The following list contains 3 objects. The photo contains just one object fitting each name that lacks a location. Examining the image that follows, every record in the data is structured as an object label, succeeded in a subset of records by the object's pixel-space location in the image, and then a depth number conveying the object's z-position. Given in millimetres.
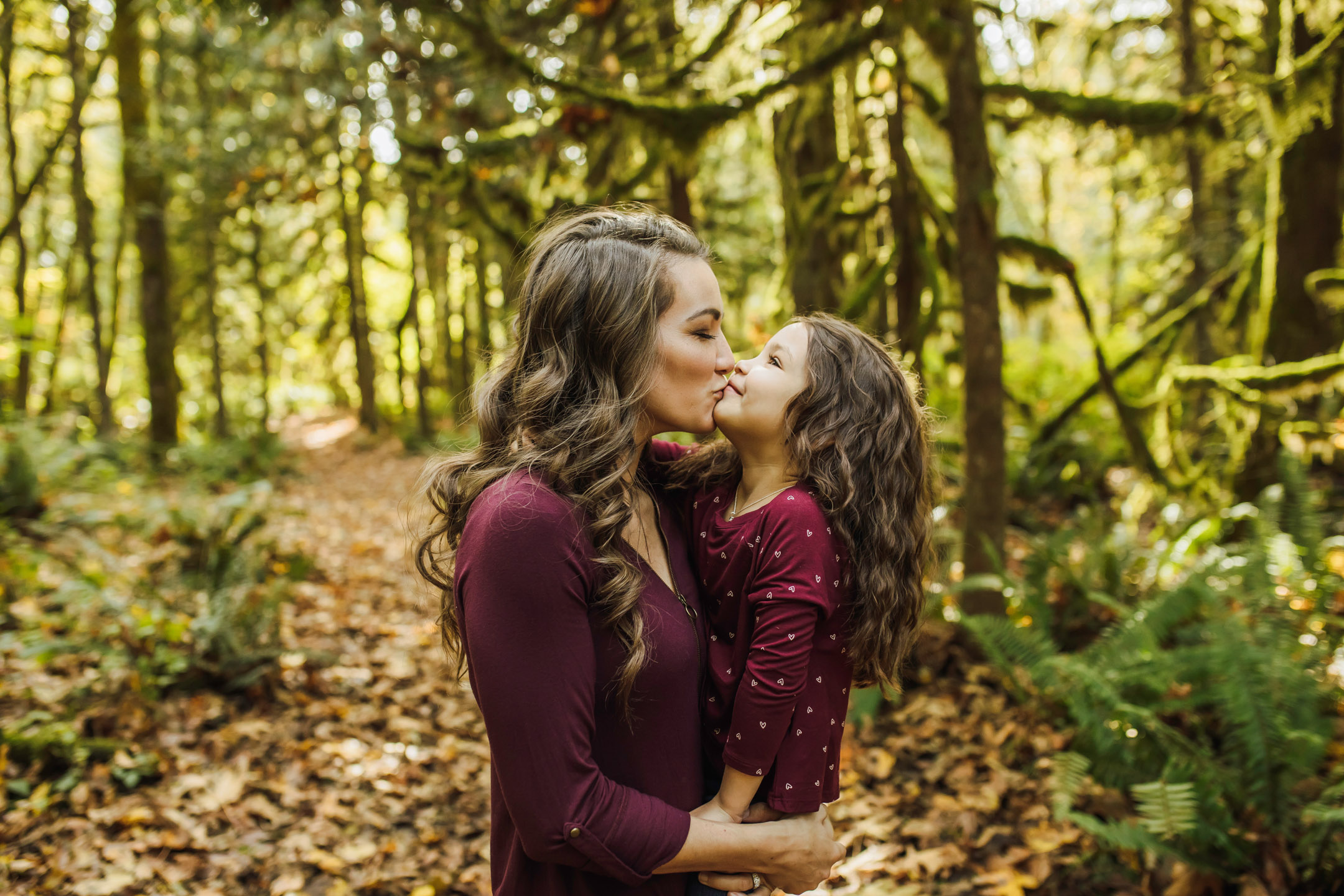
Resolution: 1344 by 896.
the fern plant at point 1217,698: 2947
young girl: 1600
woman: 1298
